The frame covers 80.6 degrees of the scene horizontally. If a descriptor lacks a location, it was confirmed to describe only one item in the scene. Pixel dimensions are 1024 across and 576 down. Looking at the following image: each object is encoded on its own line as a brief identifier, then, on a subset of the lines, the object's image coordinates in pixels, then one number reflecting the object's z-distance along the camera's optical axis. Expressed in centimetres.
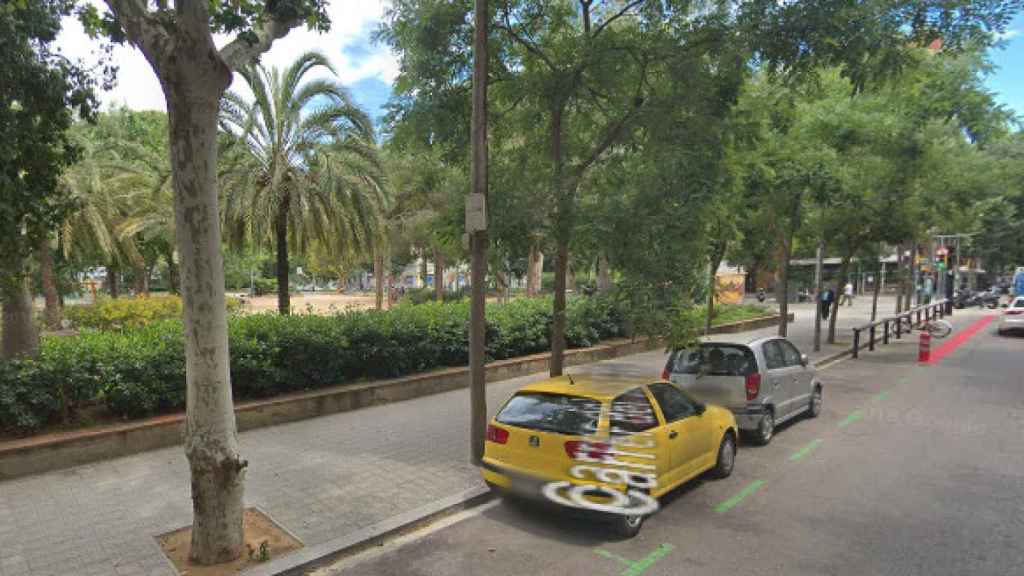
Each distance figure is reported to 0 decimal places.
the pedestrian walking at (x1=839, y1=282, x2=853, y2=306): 4232
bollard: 1633
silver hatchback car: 830
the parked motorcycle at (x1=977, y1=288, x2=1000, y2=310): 4381
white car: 2316
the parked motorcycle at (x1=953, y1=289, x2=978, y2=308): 4184
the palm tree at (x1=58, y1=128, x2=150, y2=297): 1809
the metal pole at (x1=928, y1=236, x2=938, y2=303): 3636
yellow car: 536
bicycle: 2298
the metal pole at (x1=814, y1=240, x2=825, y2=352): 1869
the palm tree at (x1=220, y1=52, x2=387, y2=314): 1347
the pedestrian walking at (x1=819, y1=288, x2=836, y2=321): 2561
